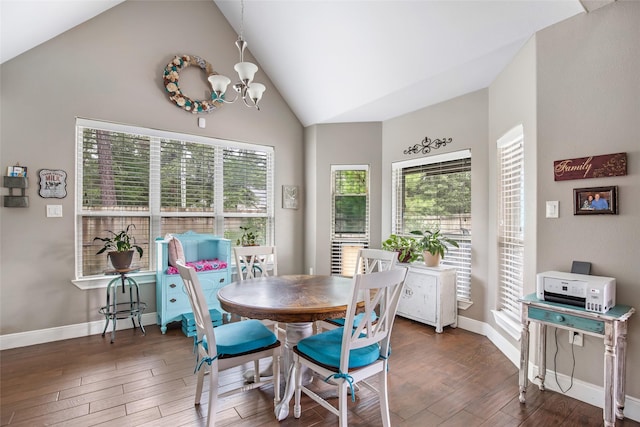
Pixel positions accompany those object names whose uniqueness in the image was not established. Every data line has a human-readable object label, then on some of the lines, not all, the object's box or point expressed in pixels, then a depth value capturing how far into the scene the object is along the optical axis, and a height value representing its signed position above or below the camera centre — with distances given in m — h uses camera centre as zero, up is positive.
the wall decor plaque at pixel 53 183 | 3.32 +0.30
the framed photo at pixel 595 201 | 2.25 +0.10
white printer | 2.06 -0.51
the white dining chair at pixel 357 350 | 1.76 -0.81
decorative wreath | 3.98 +1.58
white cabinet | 3.72 -0.97
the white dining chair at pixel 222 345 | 1.90 -0.83
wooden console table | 1.98 -0.75
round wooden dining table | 1.94 -0.57
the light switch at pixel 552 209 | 2.52 +0.04
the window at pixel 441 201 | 3.92 +0.17
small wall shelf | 3.14 +0.22
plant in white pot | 3.92 -0.41
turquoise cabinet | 3.63 -0.69
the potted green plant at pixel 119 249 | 3.44 -0.39
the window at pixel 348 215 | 4.96 -0.03
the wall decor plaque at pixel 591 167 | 2.23 +0.34
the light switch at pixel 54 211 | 3.36 +0.02
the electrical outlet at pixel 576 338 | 2.38 -0.91
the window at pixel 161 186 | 3.64 +0.34
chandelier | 2.51 +1.06
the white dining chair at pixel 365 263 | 2.68 -0.48
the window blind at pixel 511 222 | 3.06 -0.09
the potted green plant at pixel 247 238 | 4.57 -0.35
